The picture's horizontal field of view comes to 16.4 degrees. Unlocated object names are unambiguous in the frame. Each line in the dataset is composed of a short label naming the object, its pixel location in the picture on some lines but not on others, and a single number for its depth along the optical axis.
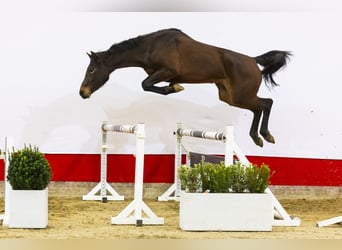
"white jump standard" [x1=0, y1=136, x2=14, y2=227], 8.51
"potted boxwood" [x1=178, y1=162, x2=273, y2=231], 8.20
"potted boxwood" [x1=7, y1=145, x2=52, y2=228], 8.26
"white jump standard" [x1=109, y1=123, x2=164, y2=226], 8.78
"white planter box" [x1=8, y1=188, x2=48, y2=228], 8.28
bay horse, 10.66
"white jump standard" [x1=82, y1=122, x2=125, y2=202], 11.00
